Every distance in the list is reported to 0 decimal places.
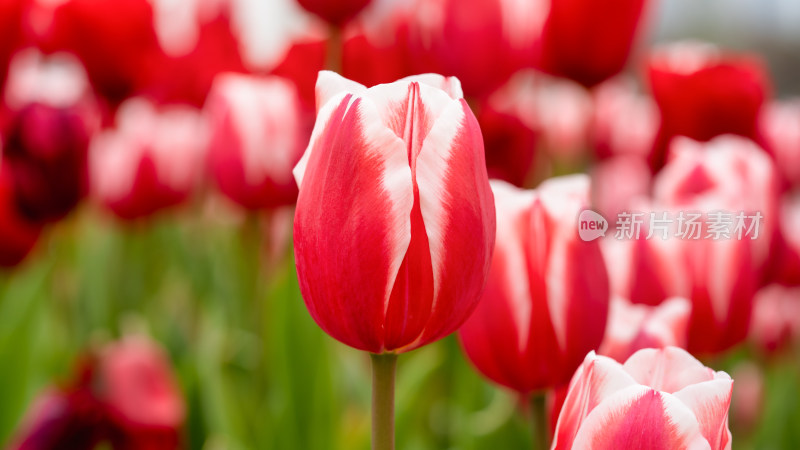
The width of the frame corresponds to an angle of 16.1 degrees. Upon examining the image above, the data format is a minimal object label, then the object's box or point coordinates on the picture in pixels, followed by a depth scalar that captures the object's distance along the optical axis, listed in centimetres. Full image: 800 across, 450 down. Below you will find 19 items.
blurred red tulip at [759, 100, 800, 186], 147
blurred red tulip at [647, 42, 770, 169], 123
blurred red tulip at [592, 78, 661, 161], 180
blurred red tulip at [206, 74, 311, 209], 117
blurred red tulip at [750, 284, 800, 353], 133
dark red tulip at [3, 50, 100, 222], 105
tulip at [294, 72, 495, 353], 72
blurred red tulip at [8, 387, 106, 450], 84
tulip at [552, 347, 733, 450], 70
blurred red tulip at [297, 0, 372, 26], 98
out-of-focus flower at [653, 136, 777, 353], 85
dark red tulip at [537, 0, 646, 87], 109
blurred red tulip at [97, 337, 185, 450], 88
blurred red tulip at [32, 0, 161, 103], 123
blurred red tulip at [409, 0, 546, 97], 114
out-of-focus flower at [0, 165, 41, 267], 107
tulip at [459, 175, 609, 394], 79
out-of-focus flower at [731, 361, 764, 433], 134
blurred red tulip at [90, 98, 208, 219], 144
